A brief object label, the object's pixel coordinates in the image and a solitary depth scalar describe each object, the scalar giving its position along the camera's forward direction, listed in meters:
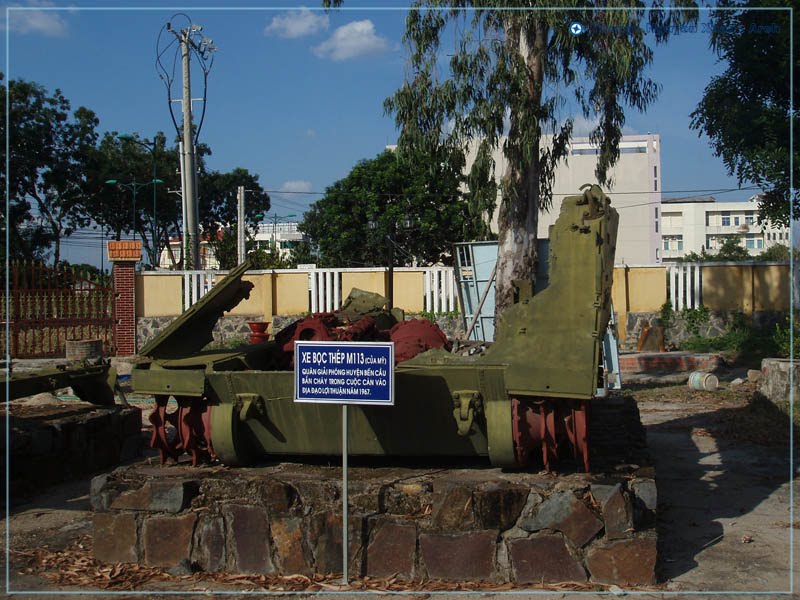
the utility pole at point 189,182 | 24.19
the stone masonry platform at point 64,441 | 8.58
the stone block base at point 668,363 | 17.42
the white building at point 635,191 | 43.38
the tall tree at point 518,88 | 13.24
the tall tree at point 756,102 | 16.39
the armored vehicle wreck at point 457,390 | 5.84
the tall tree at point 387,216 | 33.50
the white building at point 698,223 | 83.94
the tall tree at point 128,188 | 32.88
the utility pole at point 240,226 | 26.77
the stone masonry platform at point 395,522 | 5.63
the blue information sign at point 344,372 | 5.65
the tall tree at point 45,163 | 29.06
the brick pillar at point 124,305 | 22.28
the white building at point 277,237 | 37.84
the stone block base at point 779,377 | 11.71
